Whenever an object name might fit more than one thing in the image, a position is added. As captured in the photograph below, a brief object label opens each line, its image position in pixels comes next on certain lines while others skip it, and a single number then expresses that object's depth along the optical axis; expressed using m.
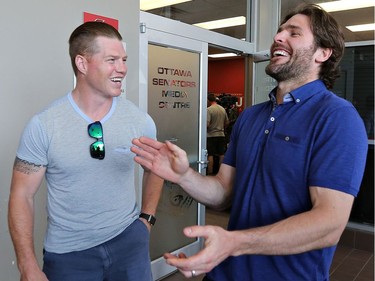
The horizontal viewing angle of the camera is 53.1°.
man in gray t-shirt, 1.51
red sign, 2.45
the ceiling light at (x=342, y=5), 4.40
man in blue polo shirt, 0.94
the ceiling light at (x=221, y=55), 10.25
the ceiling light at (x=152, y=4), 3.03
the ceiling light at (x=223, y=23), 3.83
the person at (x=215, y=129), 6.23
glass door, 3.10
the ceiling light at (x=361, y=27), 4.20
